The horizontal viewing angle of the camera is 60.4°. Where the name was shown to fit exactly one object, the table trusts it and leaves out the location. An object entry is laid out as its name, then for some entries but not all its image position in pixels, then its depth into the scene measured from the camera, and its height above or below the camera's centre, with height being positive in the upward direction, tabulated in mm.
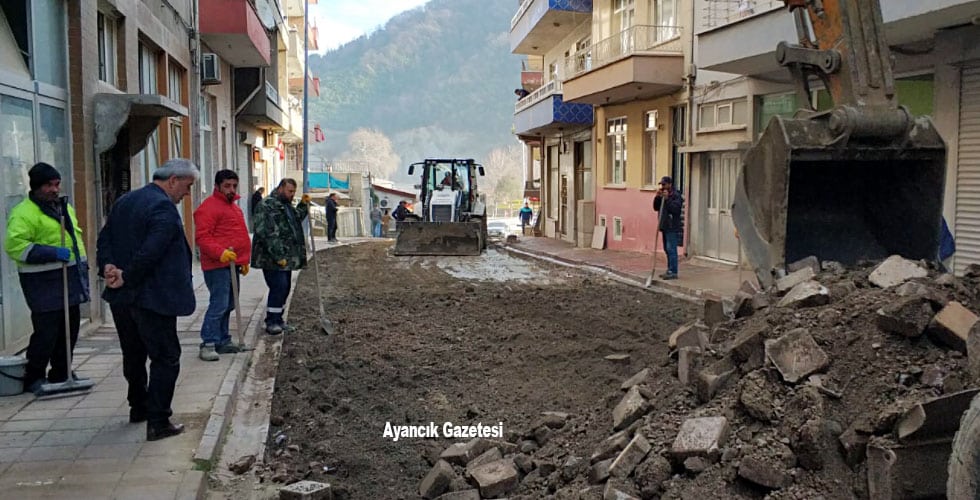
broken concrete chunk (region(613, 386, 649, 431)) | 5035 -1311
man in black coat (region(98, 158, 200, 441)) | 5246 -517
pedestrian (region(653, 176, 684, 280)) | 14117 -408
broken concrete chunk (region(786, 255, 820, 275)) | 6176 -536
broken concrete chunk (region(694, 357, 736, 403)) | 4828 -1077
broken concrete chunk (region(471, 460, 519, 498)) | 4641 -1590
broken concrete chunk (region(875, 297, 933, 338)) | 4445 -671
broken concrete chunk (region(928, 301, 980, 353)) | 4180 -680
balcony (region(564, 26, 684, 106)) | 17922 +2731
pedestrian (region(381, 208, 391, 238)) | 38781 -1359
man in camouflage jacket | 8984 -486
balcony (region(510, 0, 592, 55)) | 23547 +5238
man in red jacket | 7973 -507
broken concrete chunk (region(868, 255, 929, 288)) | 5293 -519
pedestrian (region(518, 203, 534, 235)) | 36625 -956
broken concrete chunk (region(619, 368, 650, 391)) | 5723 -1278
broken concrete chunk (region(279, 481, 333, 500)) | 4583 -1628
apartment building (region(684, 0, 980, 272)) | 10508 +1610
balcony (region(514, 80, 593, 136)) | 24188 +2405
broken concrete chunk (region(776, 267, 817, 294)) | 5734 -598
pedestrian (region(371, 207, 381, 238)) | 37938 -1272
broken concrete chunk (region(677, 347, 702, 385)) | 5172 -1067
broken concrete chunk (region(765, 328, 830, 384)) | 4504 -892
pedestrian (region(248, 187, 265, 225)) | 21391 -57
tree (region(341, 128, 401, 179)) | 134625 +7262
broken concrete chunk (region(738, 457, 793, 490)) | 3871 -1305
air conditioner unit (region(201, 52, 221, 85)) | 17750 +2662
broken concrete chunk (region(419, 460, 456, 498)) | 4789 -1635
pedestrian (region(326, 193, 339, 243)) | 27234 -756
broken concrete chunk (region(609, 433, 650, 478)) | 4332 -1382
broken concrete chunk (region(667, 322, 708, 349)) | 5758 -1007
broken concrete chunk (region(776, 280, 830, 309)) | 5289 -663
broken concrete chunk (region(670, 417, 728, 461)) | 4211 -1250
